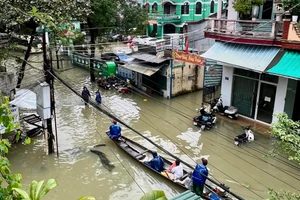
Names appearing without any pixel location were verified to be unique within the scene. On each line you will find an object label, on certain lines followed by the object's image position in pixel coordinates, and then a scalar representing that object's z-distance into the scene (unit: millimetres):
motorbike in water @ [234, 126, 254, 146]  13391
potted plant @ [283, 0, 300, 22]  11864
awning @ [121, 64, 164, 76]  18559
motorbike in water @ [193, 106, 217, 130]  15102
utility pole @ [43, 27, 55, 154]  11677
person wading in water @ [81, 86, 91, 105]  18391
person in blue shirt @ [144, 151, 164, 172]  11148
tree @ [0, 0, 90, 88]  13328
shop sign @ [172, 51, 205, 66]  16188
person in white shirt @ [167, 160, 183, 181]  10461
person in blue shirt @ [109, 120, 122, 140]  13445
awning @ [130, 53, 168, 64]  18766
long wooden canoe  9594
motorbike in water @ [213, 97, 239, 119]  15878
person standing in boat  9609
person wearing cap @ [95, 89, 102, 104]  18422
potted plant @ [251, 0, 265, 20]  13539
